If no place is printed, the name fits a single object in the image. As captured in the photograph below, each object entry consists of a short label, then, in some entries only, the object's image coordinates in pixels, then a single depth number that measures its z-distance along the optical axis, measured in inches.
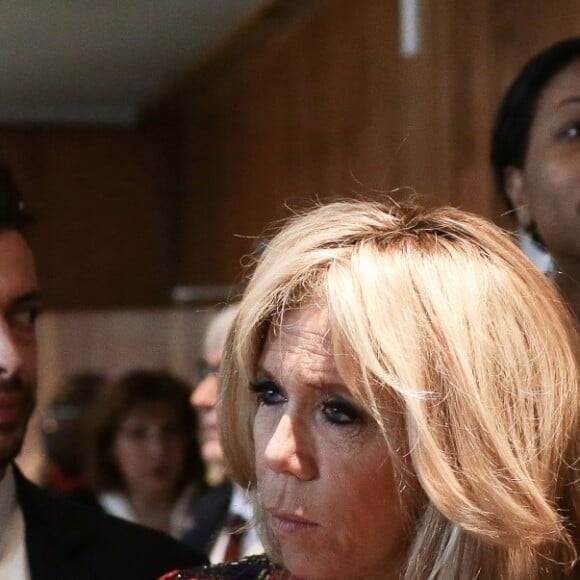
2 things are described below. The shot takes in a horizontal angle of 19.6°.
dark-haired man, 48.2
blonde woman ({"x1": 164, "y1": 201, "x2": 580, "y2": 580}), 39.8
